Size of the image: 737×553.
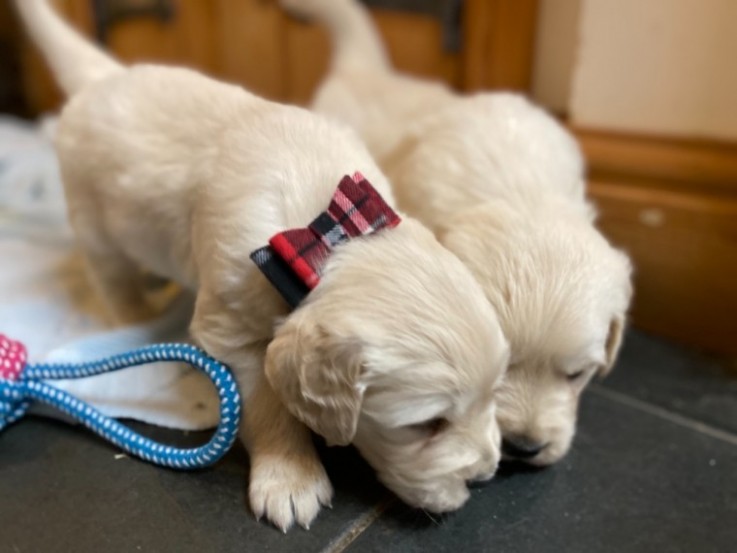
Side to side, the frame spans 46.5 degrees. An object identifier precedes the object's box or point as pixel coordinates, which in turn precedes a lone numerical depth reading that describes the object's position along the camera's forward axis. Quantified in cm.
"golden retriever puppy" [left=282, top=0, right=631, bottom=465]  43
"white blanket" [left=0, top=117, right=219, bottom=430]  48
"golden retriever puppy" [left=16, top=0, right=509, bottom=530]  37
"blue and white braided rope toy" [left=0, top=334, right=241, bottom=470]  43
